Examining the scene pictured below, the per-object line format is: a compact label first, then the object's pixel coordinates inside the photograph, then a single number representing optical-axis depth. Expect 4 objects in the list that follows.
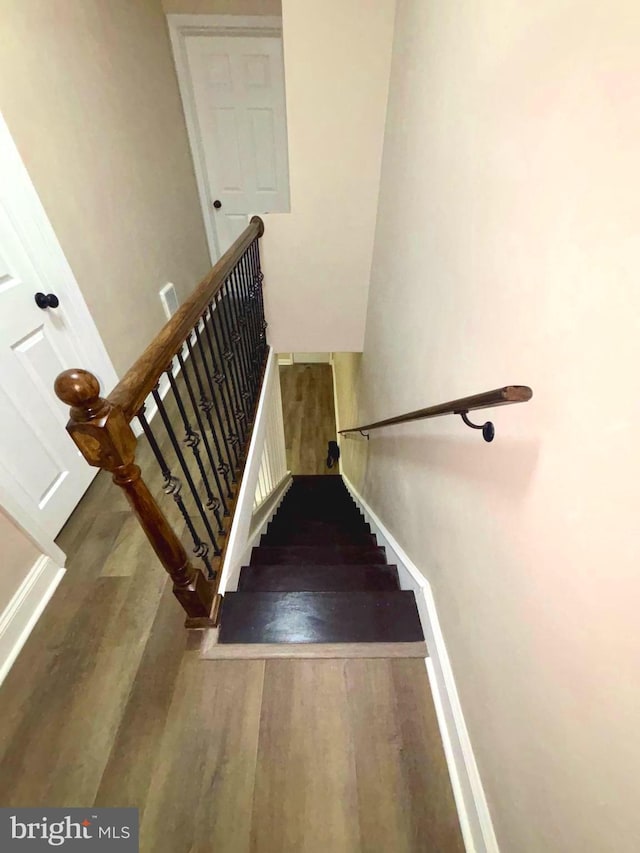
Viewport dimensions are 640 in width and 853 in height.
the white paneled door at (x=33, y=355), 1.47
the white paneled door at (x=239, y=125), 2.96
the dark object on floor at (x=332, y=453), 4.92
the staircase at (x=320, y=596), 1.28
